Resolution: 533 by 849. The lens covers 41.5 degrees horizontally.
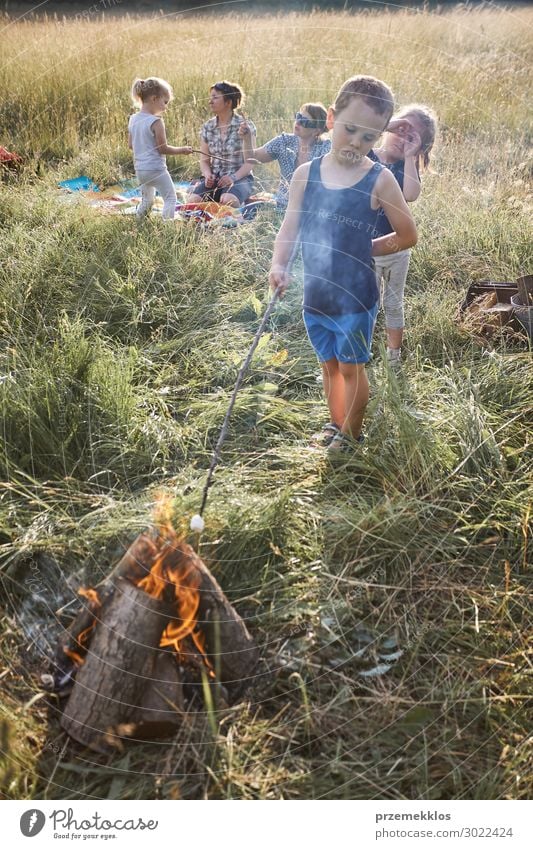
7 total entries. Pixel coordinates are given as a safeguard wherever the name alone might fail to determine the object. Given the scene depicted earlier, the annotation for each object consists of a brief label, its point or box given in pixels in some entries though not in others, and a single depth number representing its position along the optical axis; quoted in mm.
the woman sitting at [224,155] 4375
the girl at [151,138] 3826
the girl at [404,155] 3160
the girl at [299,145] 3771
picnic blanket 4348
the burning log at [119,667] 1911
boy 2312
